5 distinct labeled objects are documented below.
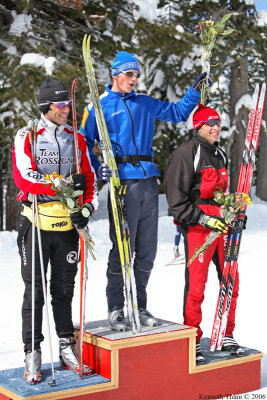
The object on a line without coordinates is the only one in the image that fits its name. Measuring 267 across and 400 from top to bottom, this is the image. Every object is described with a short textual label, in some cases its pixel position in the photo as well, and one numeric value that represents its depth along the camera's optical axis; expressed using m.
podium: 7.69
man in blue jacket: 8.72
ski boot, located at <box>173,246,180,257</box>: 22.42
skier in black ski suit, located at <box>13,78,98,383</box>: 7.79
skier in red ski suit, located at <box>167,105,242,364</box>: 8.96
